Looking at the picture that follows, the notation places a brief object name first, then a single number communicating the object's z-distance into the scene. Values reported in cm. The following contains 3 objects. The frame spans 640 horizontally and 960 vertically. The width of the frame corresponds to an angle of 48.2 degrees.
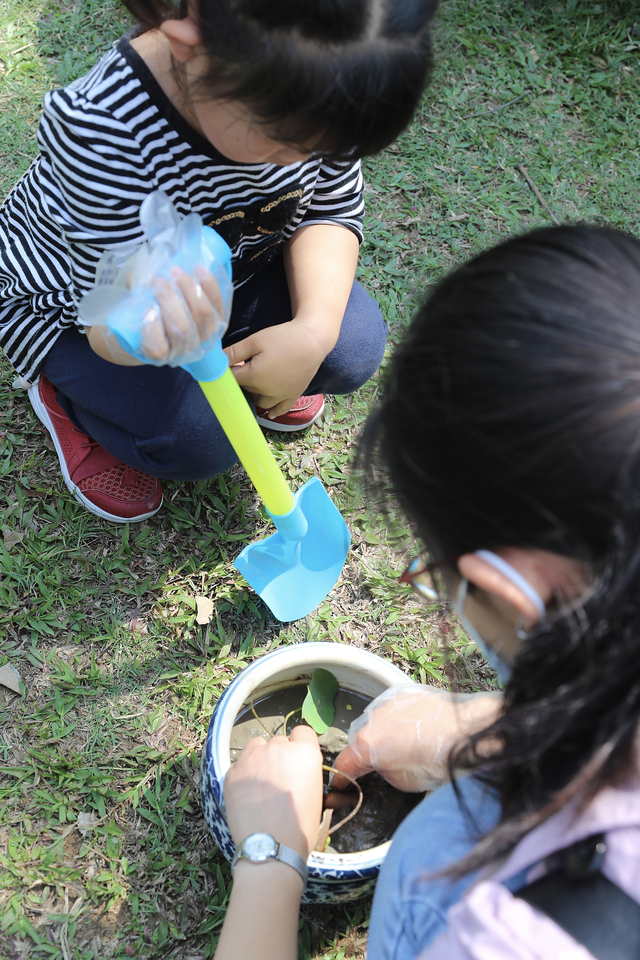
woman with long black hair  57
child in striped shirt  83
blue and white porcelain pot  96
